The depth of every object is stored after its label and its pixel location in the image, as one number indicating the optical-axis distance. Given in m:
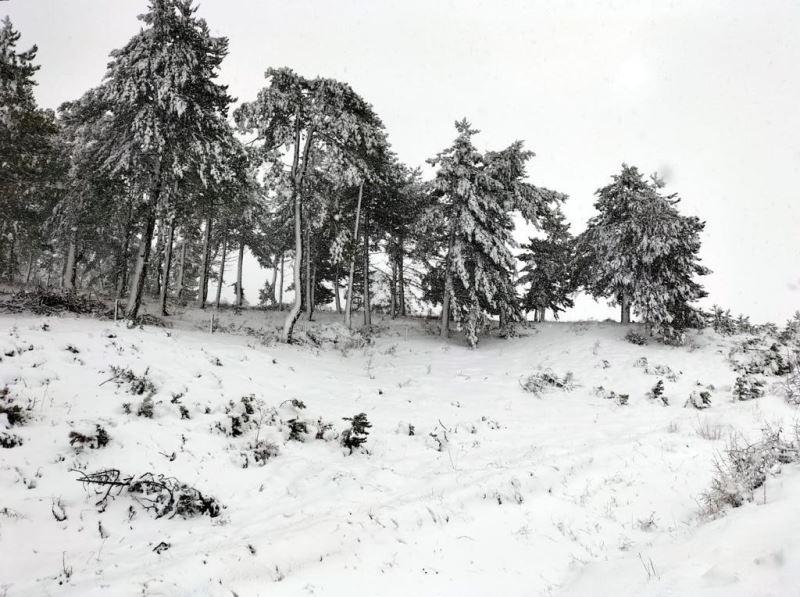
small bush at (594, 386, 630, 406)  11.56
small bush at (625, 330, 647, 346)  18.77
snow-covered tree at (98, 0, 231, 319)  13.68
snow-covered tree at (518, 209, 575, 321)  27.36
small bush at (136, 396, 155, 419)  6.94
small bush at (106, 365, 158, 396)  7.55
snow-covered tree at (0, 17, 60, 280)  17.58
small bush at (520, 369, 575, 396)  12.92
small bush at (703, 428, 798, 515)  4.26
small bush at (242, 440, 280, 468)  6.58
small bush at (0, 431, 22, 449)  5.34
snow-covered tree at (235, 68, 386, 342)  16.69
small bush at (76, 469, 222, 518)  5.09
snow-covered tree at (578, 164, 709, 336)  18.14
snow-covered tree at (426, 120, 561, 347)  19.98
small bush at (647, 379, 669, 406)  11.87
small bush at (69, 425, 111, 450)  5.75
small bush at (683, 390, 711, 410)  10.52
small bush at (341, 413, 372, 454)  7.59
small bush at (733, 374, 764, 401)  10.59
